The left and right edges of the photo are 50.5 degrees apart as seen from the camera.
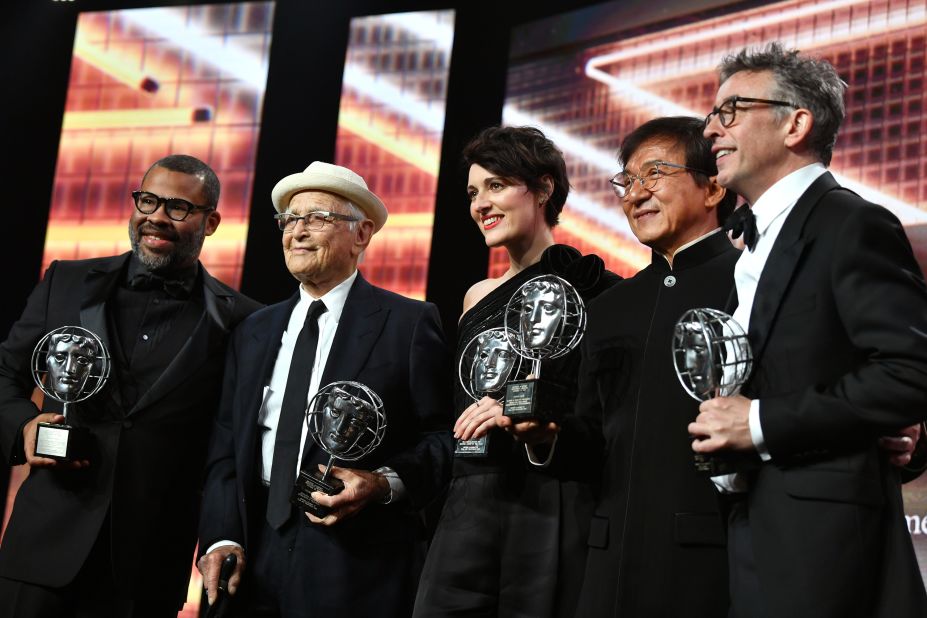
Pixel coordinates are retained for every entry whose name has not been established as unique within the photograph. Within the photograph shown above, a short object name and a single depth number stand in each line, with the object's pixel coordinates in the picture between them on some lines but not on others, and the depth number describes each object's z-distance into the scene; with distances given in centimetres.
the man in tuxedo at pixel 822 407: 205
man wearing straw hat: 309
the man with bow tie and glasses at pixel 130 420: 340
